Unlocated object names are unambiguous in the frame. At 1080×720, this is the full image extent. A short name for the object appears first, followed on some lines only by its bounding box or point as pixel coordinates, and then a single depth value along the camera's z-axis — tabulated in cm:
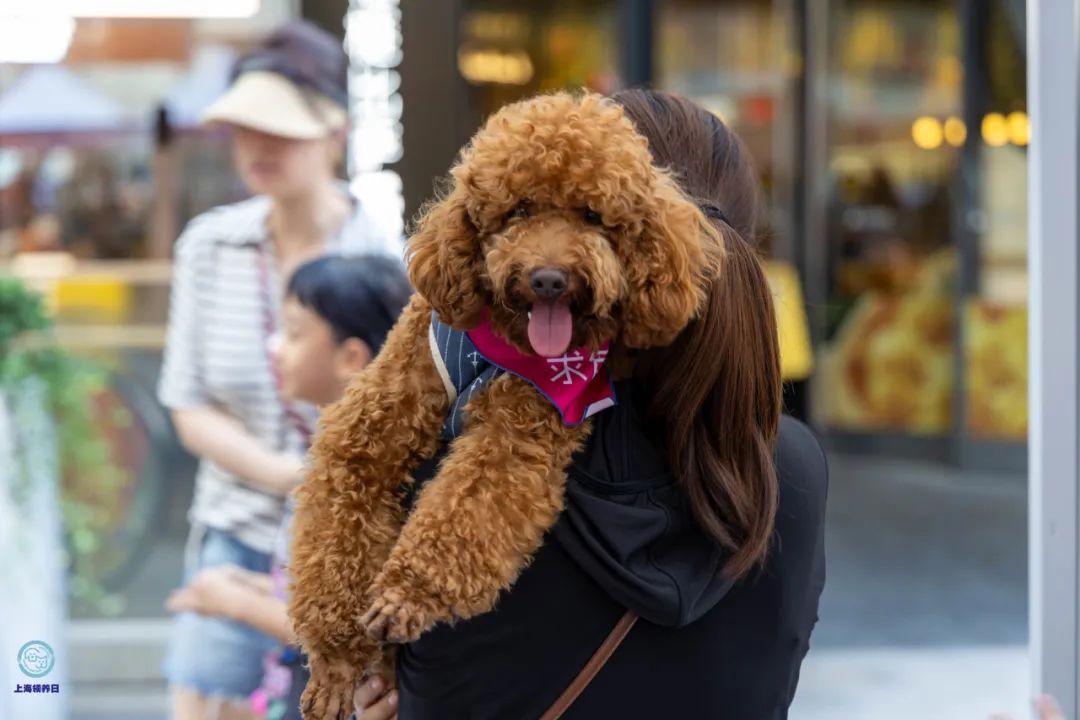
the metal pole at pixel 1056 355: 240
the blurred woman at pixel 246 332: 332
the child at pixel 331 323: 271
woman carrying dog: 141
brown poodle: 128
